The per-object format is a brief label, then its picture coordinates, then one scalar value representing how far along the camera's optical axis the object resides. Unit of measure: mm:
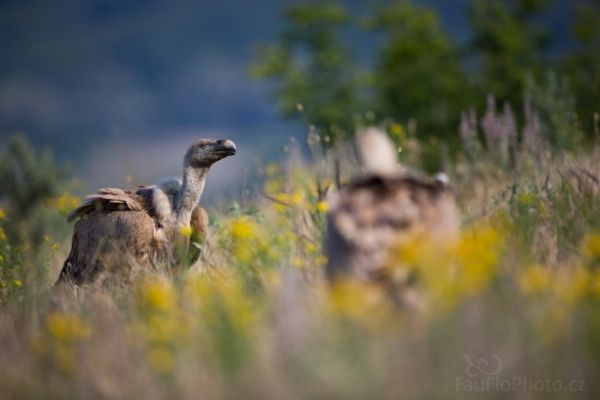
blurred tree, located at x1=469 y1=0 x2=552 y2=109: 60750
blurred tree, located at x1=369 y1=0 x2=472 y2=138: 60250
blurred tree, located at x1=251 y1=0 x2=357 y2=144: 64562
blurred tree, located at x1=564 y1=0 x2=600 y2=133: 49875
